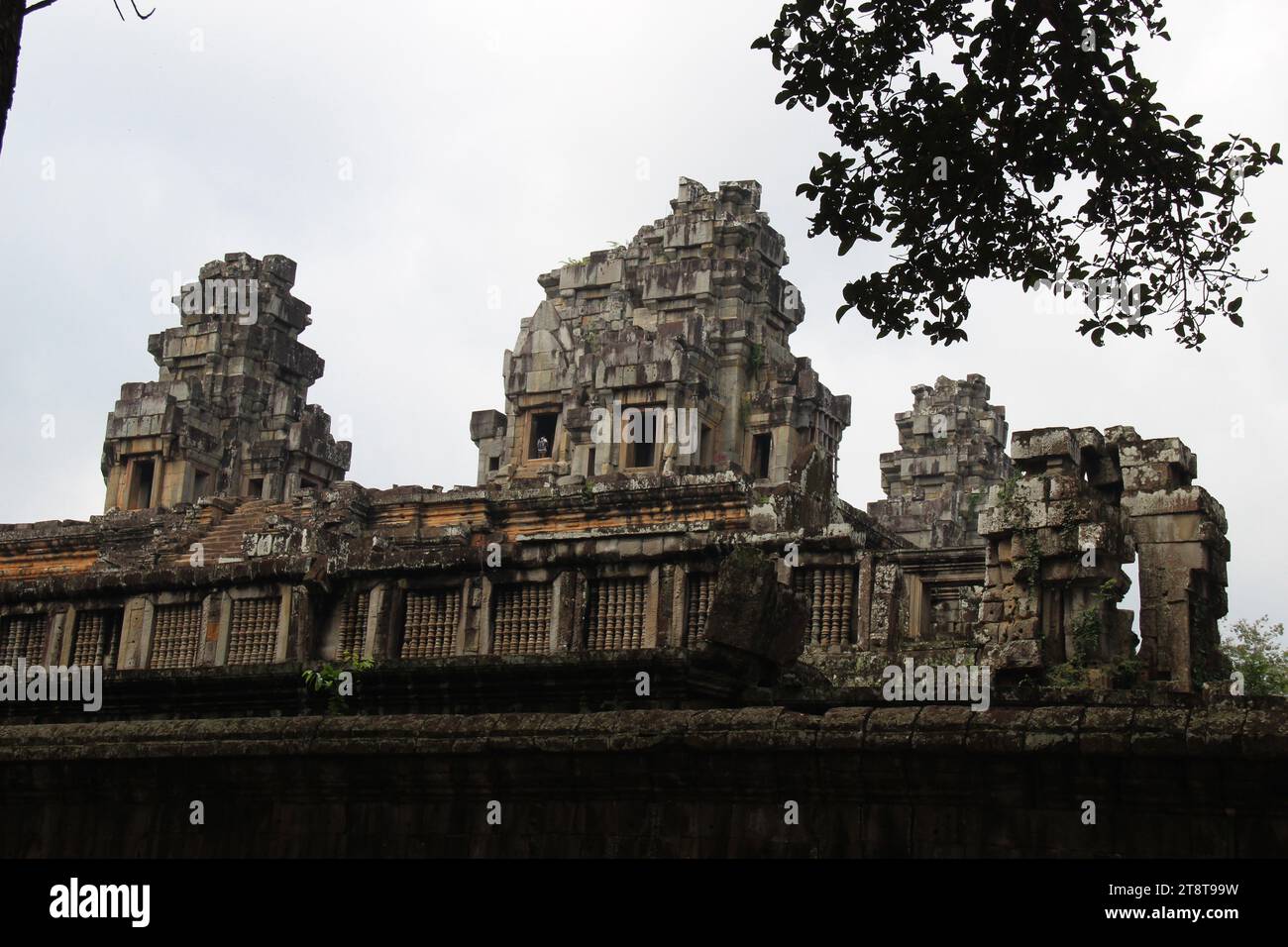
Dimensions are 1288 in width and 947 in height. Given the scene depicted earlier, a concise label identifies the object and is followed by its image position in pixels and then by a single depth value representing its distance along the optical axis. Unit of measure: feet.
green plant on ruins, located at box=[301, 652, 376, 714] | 40.42
